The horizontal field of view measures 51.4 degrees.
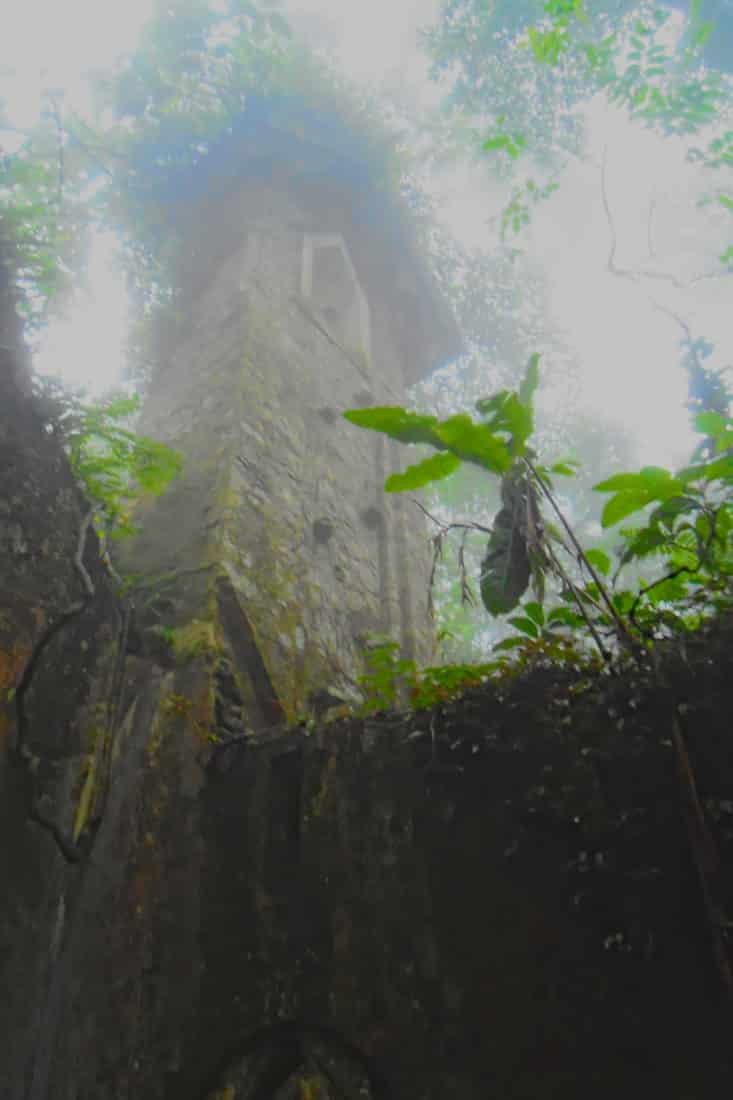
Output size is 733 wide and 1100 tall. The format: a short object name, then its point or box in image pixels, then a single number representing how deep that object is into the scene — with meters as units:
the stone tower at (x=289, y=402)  4.62
